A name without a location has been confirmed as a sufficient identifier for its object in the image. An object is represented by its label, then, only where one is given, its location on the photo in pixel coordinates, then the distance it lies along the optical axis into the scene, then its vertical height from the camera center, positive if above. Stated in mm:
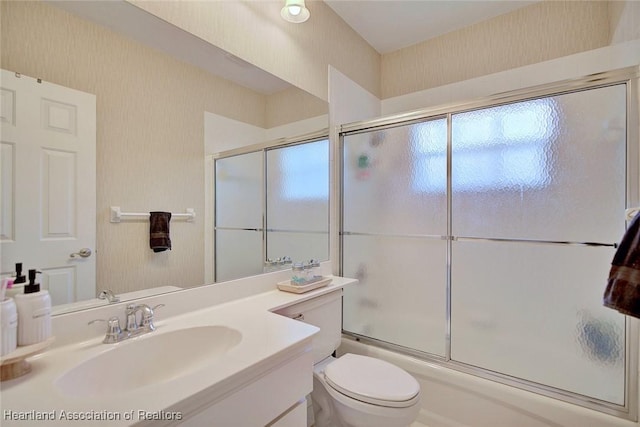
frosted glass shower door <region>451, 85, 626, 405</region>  1353 -119
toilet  1205 -756
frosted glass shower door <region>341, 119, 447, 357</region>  1816 -132
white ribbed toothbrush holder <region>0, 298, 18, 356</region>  631 -248
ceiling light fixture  1493 +1057
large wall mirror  860 +390
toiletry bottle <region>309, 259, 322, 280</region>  1611 -311
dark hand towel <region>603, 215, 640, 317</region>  849 -188
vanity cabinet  704 -507
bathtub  1342 -961
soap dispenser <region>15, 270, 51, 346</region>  681 -239
